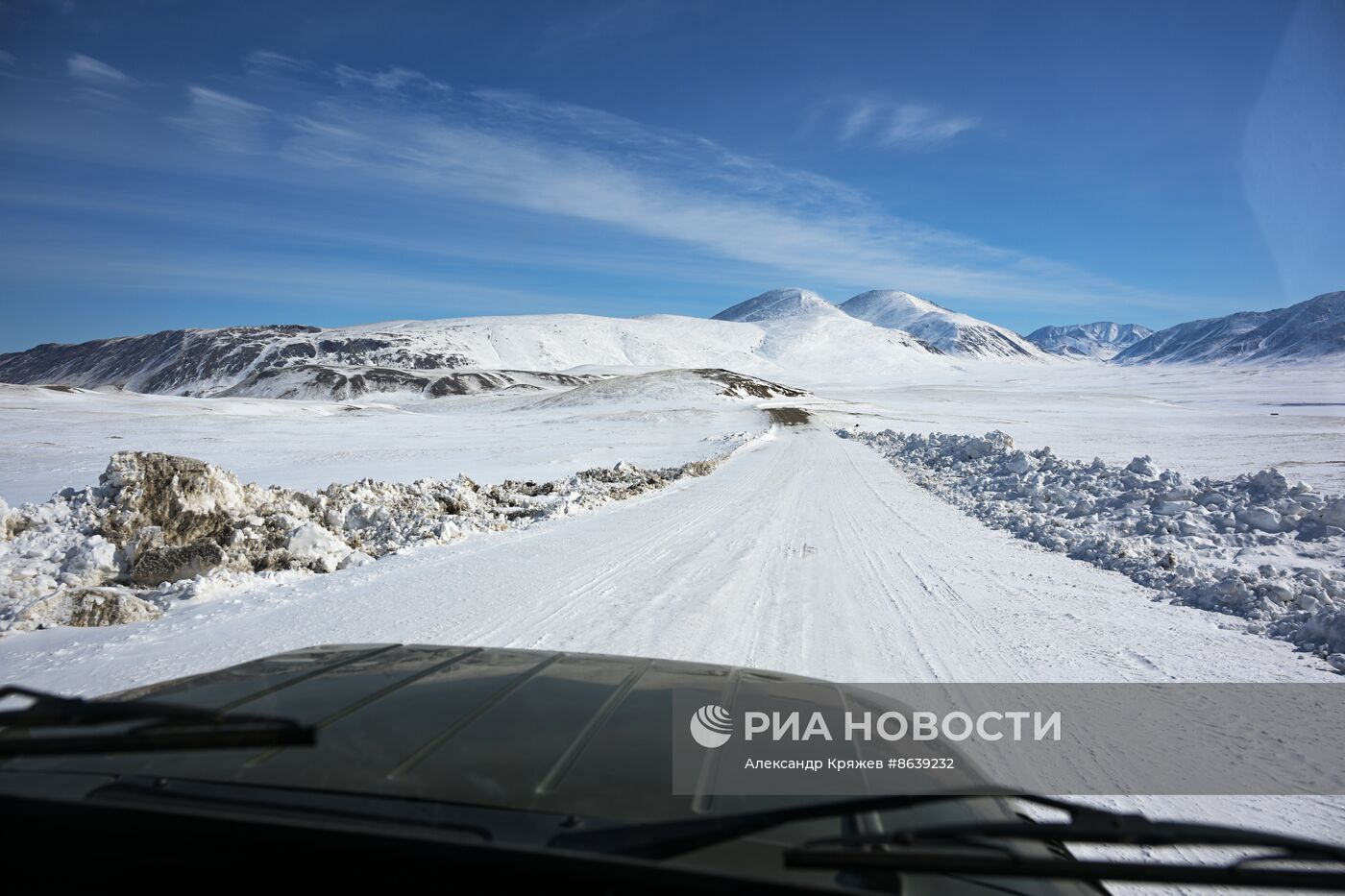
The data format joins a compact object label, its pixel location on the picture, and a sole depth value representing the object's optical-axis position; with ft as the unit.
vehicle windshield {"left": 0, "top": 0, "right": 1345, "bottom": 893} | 5.16
